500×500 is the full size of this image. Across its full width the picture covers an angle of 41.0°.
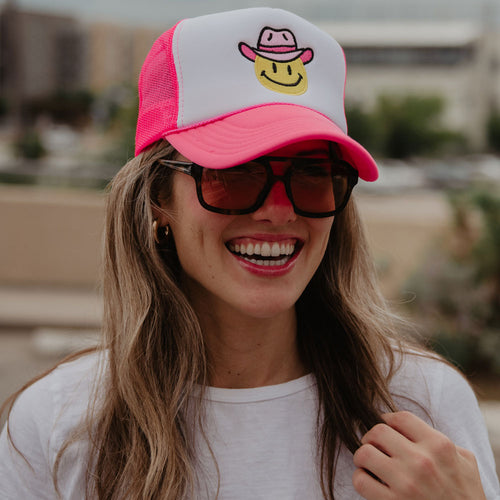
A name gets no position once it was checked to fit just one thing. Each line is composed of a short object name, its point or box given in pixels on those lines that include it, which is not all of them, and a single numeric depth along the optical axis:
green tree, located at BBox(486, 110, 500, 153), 62.69
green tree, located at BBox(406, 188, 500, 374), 6.59
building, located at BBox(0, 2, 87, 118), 69.88
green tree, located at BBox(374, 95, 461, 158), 56.41
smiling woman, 1.40
